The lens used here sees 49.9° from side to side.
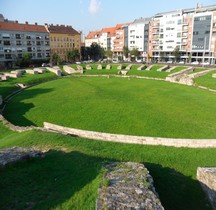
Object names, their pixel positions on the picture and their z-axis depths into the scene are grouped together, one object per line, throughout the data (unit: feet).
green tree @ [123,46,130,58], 340.12
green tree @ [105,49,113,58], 355.66
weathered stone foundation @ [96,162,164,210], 25.60
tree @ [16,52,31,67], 250.55
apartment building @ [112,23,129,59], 362.94
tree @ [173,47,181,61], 287.07
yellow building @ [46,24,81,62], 311.64
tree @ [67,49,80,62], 313.12
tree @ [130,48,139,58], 328.43
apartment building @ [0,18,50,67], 260.42
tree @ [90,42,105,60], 355.15
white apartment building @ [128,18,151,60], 335.06
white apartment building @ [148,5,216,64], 266.36
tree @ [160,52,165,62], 316.19
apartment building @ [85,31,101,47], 424.95
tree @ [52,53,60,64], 291.38
